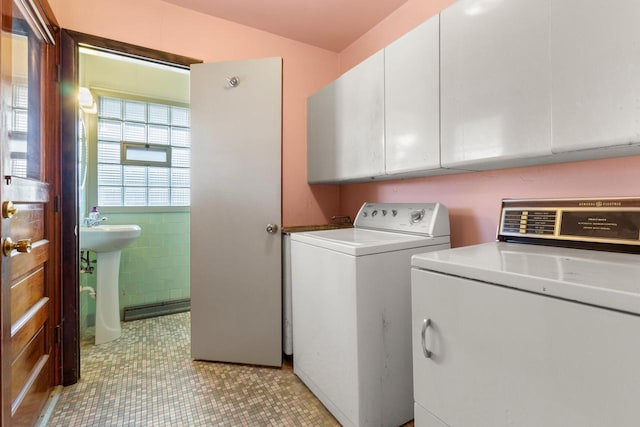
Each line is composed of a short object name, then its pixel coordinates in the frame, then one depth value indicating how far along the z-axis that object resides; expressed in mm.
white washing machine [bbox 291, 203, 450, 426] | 1317
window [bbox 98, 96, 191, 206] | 2789
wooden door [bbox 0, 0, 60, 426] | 1021
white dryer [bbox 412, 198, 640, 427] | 644
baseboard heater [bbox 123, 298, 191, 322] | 2789
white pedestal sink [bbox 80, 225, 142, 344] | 2240
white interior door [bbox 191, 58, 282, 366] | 2037
